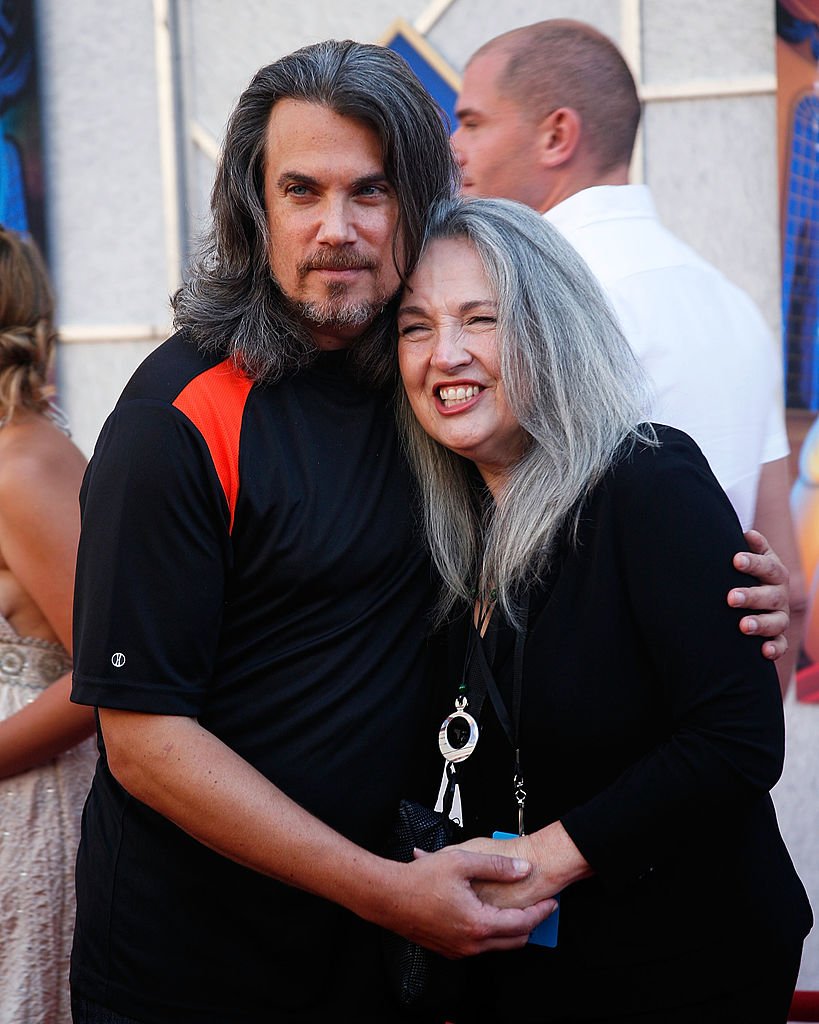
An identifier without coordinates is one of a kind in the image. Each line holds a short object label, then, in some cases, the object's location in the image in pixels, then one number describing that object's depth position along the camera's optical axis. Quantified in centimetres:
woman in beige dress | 235
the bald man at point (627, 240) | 241
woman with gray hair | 174
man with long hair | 174
